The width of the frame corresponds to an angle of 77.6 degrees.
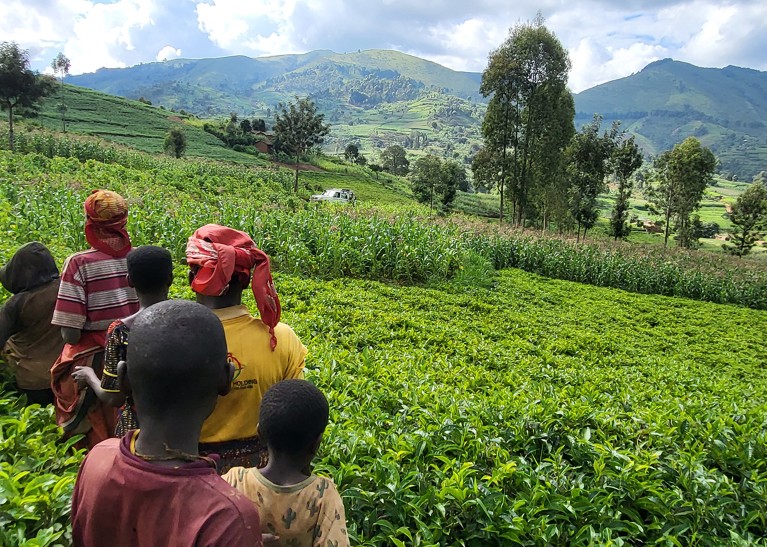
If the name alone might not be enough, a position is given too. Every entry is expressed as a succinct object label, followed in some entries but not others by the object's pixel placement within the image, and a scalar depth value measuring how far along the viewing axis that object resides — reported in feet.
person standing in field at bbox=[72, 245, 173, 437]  7.61
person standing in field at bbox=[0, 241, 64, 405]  10.02
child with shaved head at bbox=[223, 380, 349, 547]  5.54
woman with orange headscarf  9.02
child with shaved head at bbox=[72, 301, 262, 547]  4.01
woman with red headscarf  6.91
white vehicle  109.74
